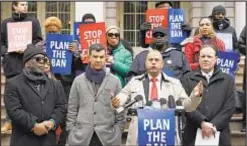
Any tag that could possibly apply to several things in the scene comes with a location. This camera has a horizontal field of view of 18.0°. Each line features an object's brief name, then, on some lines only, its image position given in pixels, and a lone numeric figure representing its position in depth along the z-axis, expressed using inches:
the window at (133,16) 736.3
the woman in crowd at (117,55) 403.9
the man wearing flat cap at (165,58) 386.9
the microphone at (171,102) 322.8
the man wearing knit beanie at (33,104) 342.0
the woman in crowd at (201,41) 406.9
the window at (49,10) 716.0
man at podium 334.3
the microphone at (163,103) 326.0
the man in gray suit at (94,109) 356.5
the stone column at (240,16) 636.1
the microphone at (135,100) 322.3
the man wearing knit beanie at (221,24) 442.7
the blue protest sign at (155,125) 317.7
